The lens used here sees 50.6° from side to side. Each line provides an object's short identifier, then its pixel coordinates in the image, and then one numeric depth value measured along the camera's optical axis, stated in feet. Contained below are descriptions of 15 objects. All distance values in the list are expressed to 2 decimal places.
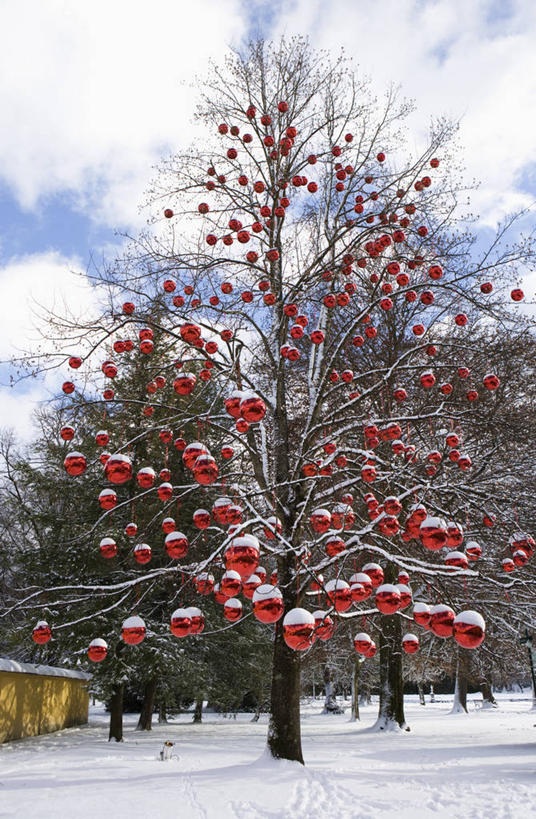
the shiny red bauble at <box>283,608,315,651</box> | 14.43
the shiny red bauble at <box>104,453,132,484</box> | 17.13
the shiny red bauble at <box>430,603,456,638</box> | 15.12
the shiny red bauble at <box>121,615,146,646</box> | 17.51
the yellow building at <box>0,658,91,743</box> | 45.09
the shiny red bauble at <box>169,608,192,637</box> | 17.30
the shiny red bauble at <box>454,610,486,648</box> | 14.21
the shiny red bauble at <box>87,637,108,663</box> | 18.67
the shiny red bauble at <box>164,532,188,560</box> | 17.80
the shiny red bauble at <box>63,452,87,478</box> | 17.87
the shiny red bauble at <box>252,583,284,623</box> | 15.02
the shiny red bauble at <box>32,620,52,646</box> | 18.29
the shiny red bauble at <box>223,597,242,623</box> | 17.85
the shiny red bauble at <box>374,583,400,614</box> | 16.88
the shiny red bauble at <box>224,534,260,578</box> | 15.01
